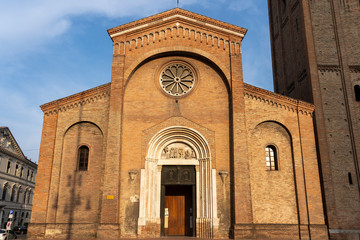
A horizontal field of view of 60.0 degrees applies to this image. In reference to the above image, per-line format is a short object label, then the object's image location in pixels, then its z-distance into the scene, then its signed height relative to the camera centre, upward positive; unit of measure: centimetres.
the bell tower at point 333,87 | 1645 +753
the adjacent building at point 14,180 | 3516 +385
